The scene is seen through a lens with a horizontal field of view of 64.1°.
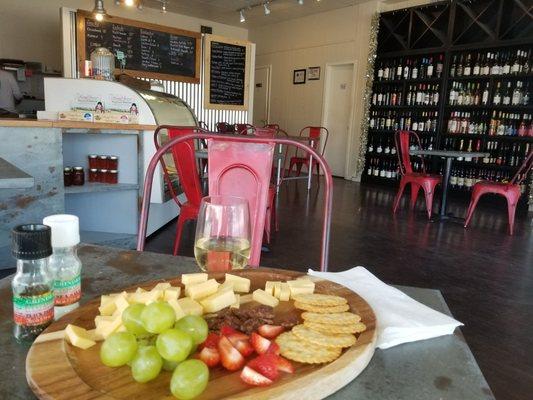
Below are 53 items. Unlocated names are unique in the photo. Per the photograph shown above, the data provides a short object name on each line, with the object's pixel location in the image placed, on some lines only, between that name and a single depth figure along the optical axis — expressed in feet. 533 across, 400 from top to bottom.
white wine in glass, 2.63
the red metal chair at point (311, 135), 24.79
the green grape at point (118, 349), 1.60
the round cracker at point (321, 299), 2.27
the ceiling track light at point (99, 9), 17.46
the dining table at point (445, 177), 15.70
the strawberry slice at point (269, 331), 1.94
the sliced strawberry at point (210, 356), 1.69
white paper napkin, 2.11
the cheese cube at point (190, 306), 1.98
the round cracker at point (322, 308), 2.19
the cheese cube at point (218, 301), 2.12
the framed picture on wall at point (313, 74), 28.78
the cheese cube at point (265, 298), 2.29
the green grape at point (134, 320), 1.68
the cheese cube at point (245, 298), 2.35
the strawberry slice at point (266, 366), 1.63
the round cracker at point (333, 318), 2.07
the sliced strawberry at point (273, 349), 1.73
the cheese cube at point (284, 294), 2.37
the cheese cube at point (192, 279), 2.36
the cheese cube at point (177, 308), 1.84
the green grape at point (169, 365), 1.60
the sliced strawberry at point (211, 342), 1.76
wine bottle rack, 20.16
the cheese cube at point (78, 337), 1.75
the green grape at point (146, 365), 1.52
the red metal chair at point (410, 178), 16.65
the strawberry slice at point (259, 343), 1.79
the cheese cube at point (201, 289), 2.19
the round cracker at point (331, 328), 1.99
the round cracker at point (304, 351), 1.75
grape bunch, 1.44
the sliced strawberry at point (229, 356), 1.68
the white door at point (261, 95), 32.89
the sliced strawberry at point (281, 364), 1.68
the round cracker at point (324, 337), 1.86
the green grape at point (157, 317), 1.60
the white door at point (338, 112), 27.43
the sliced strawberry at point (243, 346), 1.77
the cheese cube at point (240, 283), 2.44
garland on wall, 24.74
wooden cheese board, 1.50
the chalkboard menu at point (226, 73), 25.50
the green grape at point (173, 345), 1.53
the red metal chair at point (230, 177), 3.93
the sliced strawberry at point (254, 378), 1.59
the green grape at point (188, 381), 1.43
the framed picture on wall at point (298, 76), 29.89
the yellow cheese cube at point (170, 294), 2.00
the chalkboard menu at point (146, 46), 21.90
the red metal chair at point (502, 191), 14.85
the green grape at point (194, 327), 1.67
